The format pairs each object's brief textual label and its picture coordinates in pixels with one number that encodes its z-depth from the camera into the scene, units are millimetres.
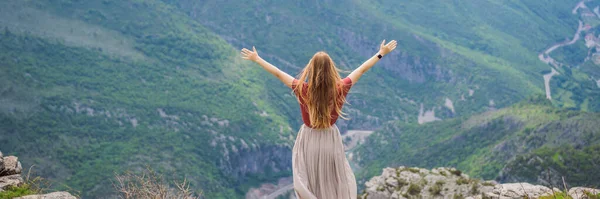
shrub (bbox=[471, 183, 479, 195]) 29758
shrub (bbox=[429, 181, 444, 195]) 32375
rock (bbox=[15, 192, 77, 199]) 16214
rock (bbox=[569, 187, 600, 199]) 18575
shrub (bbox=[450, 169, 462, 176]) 36406
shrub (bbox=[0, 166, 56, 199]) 16625
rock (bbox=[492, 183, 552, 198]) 20919
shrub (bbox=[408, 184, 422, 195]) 32619
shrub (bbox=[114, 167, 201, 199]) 15569
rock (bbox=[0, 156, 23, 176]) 18359
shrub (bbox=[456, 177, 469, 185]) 32700
